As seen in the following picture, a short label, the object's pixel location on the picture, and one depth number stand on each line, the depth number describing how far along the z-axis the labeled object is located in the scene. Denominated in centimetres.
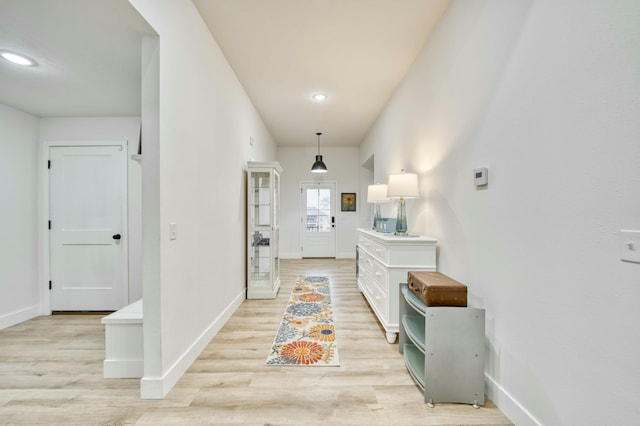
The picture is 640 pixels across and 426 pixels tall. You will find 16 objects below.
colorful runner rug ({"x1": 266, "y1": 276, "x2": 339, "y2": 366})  217
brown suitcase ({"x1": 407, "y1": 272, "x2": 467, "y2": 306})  173
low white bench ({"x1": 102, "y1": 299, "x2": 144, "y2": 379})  191
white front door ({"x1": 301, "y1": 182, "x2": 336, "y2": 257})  703
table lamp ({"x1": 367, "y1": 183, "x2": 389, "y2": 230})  365
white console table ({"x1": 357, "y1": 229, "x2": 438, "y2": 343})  236
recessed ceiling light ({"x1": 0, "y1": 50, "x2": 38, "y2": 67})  200
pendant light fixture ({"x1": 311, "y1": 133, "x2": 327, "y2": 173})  577
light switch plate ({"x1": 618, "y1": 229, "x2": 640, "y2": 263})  92
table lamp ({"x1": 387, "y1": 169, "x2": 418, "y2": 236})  262
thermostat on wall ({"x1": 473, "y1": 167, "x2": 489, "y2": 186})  171
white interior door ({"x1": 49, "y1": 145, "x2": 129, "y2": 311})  329
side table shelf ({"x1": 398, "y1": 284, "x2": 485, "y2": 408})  162
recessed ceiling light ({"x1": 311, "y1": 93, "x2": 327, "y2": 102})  383
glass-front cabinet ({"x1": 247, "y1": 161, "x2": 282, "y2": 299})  380
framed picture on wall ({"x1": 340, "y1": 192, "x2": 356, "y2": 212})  702
